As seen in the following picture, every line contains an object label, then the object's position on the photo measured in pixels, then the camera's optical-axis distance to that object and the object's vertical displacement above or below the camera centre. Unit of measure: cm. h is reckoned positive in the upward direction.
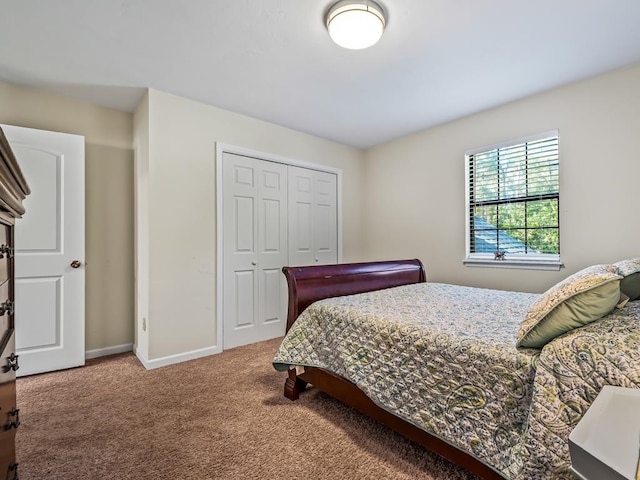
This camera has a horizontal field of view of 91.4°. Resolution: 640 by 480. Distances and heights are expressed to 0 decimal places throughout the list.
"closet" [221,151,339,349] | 316 +7
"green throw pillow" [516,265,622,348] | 112 -25
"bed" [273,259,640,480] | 95 -49
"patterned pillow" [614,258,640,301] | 135 -18
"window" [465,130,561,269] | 281 +36
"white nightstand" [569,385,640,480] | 40 -29
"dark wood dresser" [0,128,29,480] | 86 -20
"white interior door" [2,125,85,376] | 247 -9
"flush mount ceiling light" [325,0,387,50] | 172 +126
